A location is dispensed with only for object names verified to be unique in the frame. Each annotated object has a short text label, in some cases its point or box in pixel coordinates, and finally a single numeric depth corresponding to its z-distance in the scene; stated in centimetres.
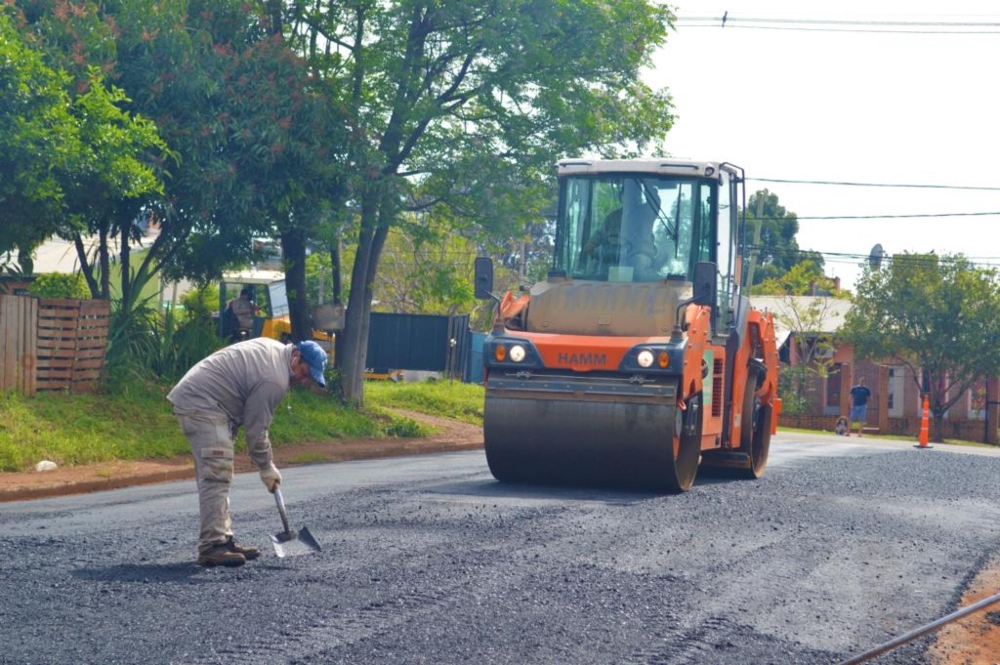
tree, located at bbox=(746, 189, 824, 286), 7562
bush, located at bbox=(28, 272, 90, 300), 2073
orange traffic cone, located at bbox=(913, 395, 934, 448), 2962
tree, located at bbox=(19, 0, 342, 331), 1792
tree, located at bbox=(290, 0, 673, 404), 2142
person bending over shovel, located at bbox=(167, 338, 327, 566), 841
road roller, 1212
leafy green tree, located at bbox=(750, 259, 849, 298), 5494
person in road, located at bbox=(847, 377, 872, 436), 4019
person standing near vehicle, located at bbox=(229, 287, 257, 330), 2466
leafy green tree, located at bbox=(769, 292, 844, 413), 5016
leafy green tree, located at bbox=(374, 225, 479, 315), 4797
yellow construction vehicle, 2463
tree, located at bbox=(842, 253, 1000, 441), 4409
